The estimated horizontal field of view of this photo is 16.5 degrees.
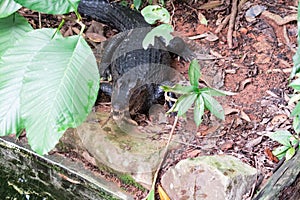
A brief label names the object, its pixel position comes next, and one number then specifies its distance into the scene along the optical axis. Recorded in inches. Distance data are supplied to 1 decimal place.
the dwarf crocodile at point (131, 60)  121.0
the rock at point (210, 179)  99.9
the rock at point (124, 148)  106.1
